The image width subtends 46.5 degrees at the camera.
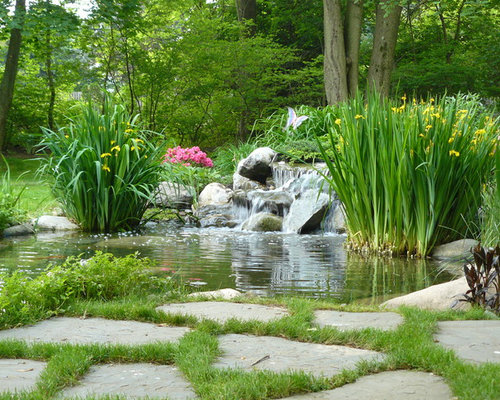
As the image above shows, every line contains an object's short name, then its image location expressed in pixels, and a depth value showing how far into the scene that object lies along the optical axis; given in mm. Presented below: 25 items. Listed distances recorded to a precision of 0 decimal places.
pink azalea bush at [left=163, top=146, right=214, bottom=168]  12477
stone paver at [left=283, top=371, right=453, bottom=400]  1953
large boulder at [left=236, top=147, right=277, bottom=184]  10961
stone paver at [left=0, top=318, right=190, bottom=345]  2689
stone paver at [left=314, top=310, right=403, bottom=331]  2947
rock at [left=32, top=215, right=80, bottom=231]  8227
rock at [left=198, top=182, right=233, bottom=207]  10688
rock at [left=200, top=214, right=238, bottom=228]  9586
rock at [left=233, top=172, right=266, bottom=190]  10859
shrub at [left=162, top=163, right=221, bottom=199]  10741
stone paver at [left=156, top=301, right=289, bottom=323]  3127
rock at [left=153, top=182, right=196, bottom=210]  10242
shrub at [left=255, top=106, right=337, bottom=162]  10609
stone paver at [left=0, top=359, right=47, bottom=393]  2057
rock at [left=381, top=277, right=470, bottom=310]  3762
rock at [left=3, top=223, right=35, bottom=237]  7652
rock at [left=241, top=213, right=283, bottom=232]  8987
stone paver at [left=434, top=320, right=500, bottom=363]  2408
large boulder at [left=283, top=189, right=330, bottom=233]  8703
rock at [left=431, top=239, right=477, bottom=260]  5867
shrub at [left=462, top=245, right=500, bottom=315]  3498
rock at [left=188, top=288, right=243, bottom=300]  3794
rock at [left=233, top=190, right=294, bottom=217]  9477
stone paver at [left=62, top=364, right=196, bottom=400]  2010
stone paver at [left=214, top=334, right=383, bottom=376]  2291
